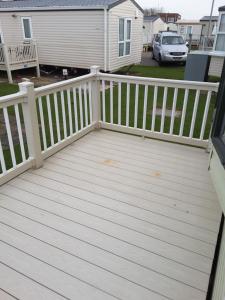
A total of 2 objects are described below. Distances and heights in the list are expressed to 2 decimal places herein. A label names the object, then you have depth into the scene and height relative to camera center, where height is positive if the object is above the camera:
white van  13.02 -0.77
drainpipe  9.07 -0.11
